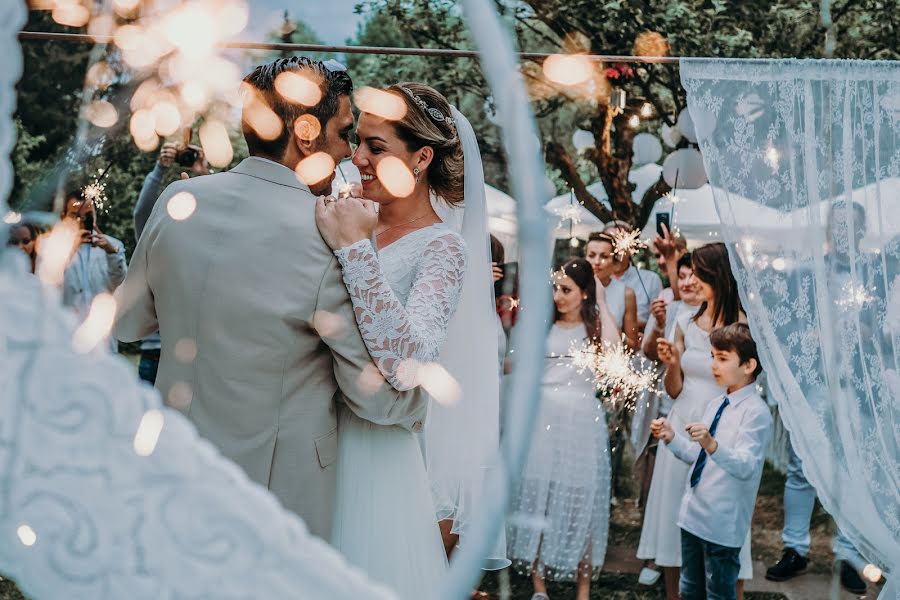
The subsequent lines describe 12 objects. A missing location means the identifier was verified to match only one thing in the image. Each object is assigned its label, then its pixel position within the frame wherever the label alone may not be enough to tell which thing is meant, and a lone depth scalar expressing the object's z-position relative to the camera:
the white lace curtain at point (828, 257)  3.17
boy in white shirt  3.39
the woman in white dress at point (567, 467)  4.38
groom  1.77
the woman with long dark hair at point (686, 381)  4.05
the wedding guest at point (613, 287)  5.18
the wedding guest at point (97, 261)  4.71
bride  1.81
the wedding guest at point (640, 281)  5.49
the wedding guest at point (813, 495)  3.21
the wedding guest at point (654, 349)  4.56
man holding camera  4.07
